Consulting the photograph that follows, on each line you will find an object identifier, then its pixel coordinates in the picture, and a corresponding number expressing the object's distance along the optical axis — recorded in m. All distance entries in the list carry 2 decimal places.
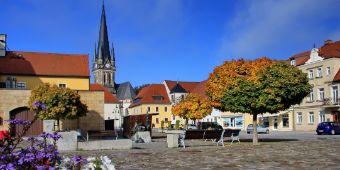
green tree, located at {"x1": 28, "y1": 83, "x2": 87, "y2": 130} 33.16
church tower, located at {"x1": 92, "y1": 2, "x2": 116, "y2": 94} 129.66
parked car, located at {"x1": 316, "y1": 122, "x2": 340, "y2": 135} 41.62
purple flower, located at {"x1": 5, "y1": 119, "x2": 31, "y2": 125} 5.73
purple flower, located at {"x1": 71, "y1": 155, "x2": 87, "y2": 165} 5.59
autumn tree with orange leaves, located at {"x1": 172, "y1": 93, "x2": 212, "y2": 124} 37.66
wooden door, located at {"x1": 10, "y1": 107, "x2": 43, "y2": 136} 40.72
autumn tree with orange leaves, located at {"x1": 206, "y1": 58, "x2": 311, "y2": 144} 23.34
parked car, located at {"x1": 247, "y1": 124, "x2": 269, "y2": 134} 53.44
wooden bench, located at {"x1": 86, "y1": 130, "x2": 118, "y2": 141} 28.19
